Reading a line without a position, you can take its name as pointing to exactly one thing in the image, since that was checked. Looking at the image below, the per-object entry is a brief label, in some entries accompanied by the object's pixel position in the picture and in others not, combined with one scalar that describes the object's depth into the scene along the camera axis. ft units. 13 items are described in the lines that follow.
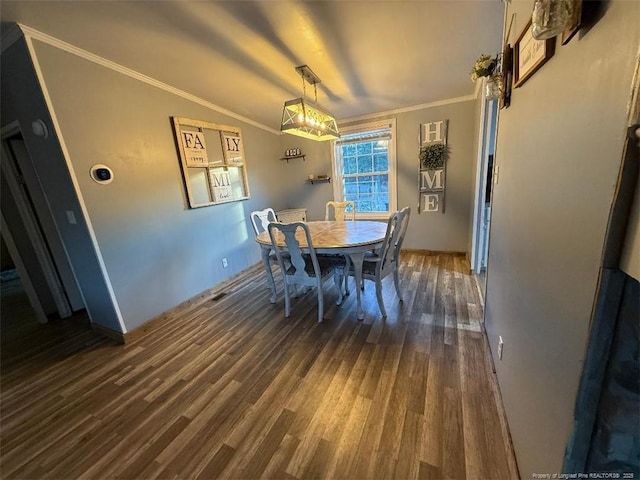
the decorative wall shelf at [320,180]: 14.03
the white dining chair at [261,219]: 9.25
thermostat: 6.65
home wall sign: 11.27
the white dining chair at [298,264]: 6.89
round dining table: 6.93
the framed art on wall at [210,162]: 9.11
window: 12.58
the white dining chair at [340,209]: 11.21
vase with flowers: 4.86
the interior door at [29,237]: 8.05
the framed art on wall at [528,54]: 2.66
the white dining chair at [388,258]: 6.90
